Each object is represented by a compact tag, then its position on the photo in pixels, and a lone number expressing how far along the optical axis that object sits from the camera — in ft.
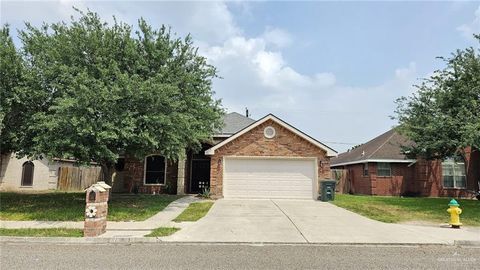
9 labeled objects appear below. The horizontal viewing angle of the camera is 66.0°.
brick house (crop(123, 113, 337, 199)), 62.64
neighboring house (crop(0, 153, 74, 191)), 82.99
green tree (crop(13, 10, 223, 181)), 39.78
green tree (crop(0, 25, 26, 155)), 42.65
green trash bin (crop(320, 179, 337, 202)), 60.08
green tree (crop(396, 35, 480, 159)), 51.39
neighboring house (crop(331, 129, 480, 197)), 79.46
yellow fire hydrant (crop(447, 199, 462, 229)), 35.87
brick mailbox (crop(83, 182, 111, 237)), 29.19
